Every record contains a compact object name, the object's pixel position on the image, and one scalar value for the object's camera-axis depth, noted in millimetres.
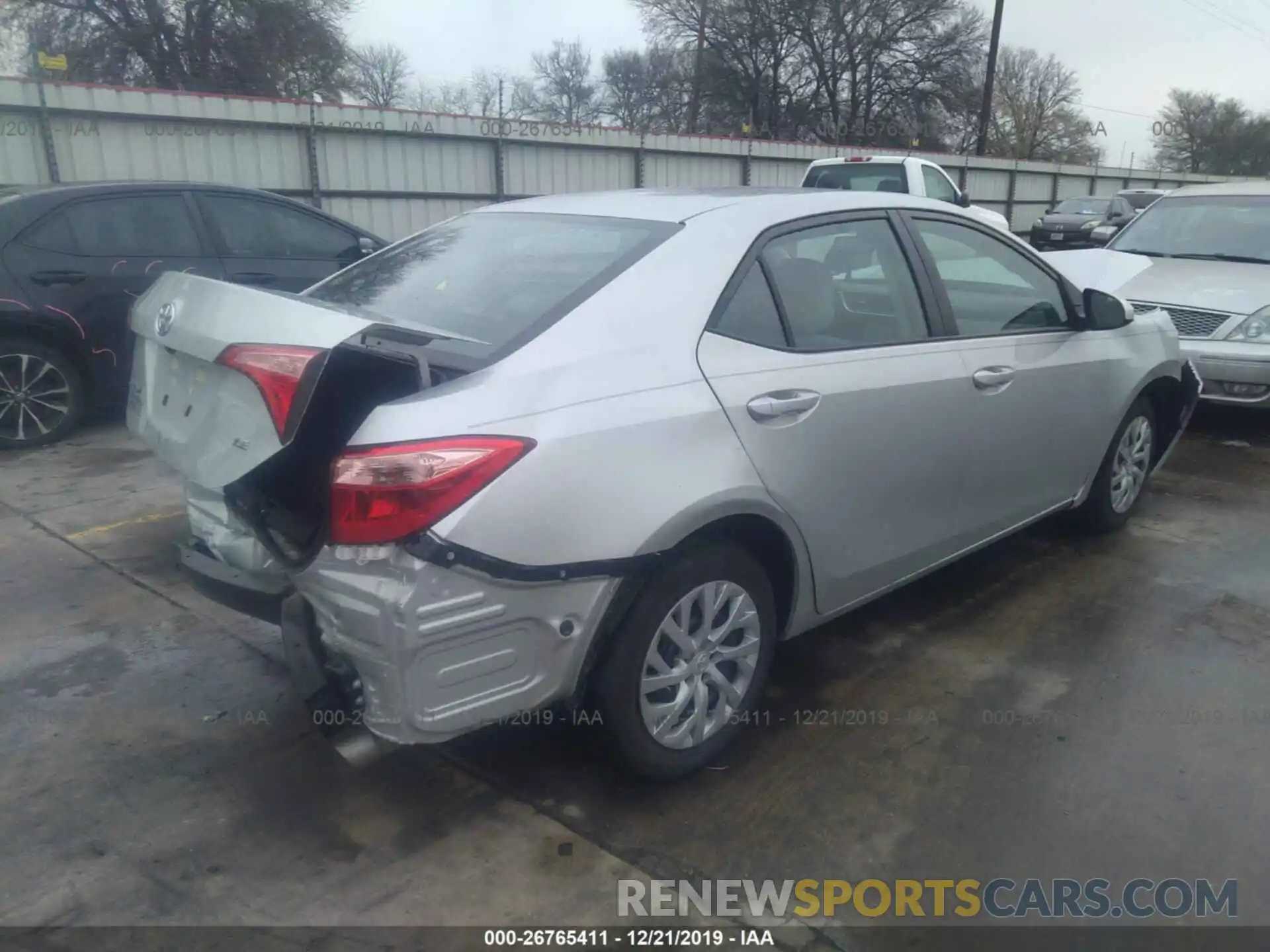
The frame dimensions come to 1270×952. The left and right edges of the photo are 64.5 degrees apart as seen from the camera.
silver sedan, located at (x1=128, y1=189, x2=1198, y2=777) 2295
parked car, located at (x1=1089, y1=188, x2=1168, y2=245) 23766
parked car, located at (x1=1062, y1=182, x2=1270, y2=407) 6531
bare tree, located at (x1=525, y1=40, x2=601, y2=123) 44875
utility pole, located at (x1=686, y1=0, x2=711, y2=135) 34188
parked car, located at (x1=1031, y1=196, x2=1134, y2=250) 21312
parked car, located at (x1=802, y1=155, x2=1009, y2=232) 11531
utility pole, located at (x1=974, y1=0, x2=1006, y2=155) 28953
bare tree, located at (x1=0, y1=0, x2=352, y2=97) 24438
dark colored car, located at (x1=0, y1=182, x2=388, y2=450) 5914
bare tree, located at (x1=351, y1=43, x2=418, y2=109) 34150
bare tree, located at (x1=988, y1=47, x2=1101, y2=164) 53000
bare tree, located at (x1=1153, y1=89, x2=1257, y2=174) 56219
